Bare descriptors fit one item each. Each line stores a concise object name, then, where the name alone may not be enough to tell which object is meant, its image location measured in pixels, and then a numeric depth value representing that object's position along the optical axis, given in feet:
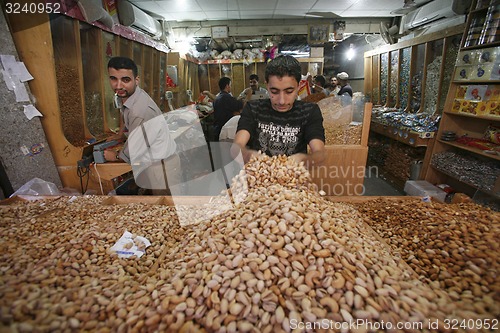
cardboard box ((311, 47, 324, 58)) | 26.13
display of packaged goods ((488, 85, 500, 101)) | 9.16
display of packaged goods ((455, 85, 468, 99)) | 10.55
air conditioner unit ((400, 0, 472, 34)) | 12.32
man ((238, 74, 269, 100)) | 16.61
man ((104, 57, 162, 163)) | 7.20
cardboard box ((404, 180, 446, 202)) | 11.15
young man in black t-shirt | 5.86
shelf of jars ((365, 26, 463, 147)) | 12.76
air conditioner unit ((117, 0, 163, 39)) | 13.36
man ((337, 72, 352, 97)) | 16.65
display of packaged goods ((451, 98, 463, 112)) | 10.78
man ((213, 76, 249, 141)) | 14.62
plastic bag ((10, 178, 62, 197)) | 7.35
